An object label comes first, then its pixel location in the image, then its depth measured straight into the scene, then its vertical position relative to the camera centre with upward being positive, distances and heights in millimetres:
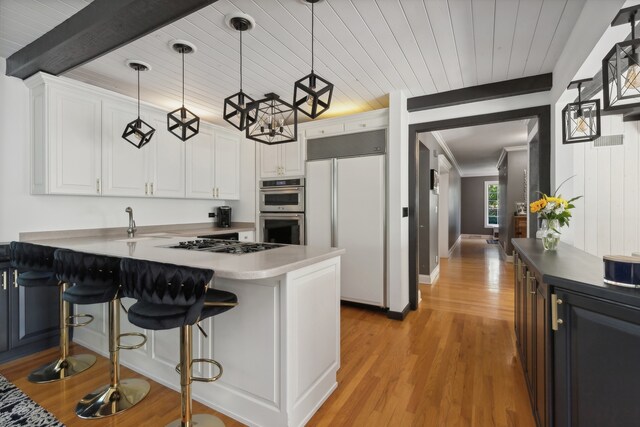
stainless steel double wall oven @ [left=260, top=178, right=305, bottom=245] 4023 +24
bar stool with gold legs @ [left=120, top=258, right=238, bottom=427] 1327 -414
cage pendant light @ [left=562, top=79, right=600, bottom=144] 1813 +599
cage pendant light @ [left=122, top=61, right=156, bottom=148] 2672 +804
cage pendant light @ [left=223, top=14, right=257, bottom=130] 1792 +739
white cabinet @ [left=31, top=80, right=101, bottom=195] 2566 +662
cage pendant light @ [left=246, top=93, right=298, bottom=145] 2061 +630
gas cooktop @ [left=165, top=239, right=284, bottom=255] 2027 -258
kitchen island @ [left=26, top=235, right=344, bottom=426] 1584 -746
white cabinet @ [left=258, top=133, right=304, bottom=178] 4020 +748
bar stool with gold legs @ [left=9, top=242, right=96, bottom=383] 2074 -512
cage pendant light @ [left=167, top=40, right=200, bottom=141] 2330 +1328
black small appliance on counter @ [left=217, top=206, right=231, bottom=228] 4430 -55
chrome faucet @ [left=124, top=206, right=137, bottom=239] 3264 -150
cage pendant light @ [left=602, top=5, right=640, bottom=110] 1115 +536
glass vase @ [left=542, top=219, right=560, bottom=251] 1969 -159
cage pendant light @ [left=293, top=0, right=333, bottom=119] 1612 +654
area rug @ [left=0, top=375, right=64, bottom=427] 1692 -1202
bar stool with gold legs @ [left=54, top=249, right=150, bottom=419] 1732 -537
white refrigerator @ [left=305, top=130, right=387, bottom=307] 3469 -61
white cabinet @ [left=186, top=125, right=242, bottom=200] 3877 +665
